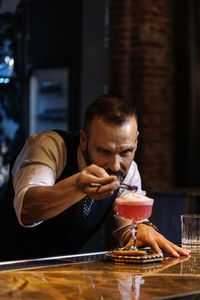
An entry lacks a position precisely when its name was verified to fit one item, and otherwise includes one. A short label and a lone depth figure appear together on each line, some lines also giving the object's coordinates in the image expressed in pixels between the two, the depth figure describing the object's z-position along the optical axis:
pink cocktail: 2.09
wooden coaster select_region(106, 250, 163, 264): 2.04
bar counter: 1.59
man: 2.06
